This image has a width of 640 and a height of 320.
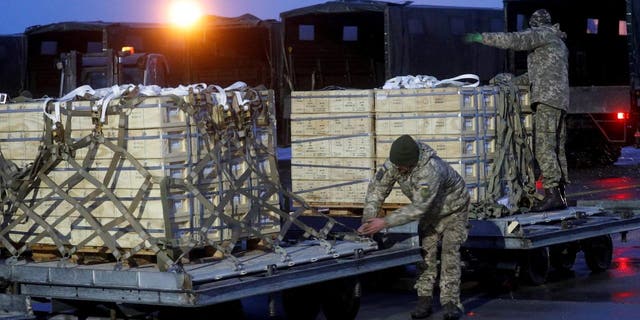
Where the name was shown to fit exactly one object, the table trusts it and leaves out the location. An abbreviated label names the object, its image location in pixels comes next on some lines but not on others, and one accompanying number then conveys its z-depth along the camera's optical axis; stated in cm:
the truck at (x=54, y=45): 3203
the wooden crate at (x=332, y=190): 1391
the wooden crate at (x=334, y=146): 1376
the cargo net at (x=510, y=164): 1347
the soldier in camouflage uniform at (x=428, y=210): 1103
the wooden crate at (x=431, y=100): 1321
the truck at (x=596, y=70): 2522
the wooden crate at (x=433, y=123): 1326
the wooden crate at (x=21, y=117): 1072
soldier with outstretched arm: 1414
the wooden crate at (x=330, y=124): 1373
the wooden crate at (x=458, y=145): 1327
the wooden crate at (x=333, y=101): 1368
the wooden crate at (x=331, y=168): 1384
